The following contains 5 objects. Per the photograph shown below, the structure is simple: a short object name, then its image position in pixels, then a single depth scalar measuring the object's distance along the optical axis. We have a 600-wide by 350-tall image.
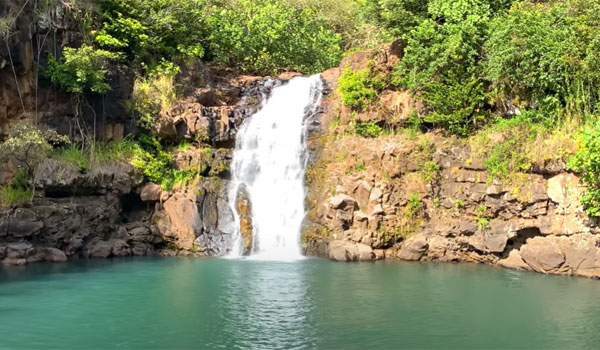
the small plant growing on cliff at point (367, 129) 22.44
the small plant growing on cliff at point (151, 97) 23.39
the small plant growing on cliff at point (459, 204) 19.32
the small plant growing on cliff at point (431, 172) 20.19
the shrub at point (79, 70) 21.52
